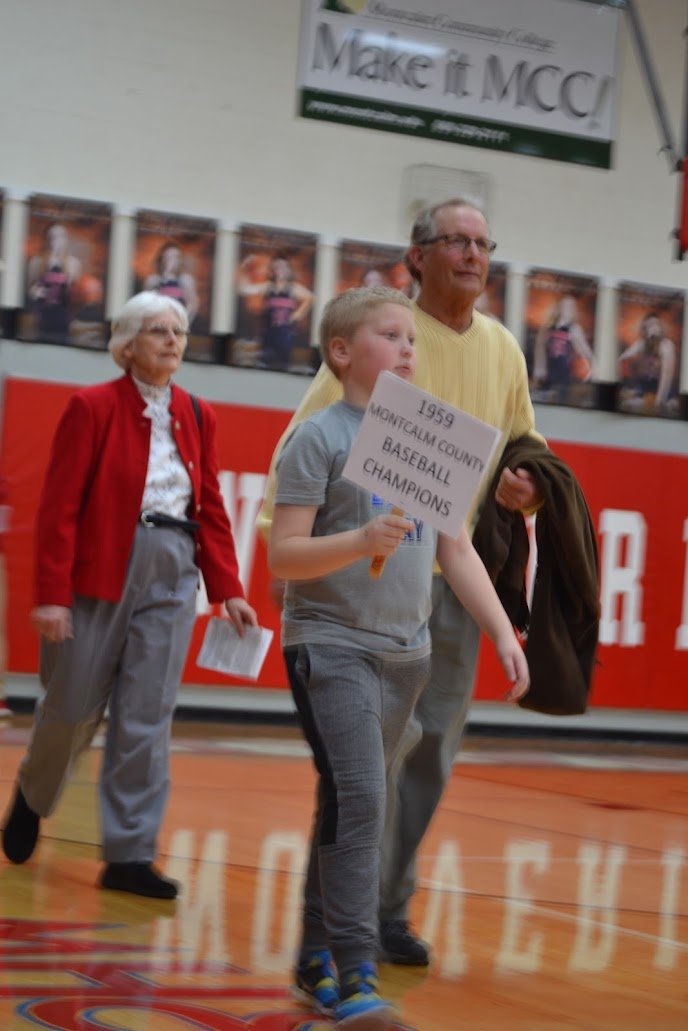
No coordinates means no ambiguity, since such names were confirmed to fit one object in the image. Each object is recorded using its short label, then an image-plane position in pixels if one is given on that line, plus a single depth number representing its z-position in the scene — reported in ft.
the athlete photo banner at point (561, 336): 38.83
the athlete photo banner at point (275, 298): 36.19
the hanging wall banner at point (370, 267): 37.04
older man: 12.42
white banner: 36.11
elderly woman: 14.85
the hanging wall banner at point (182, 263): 35.17
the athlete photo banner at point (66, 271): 34.32
